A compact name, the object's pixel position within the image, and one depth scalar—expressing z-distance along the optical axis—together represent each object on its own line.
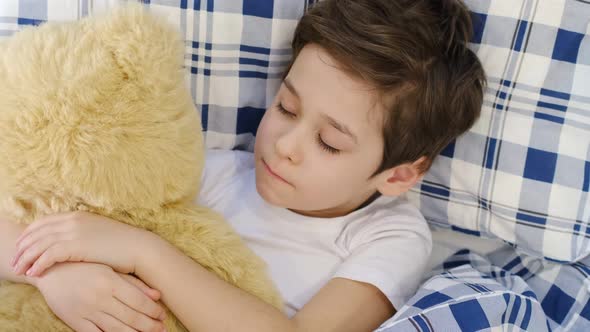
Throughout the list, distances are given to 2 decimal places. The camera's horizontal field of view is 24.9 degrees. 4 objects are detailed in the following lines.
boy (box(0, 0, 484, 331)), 1.10
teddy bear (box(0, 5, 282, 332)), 0.98
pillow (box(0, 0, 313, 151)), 1.16
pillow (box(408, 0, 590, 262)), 1.18
